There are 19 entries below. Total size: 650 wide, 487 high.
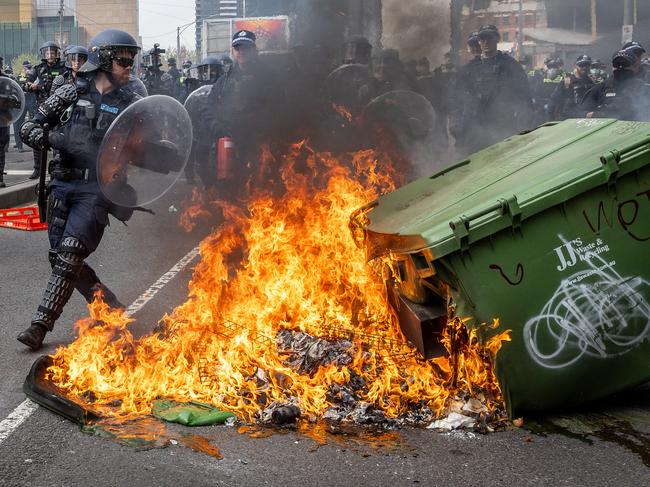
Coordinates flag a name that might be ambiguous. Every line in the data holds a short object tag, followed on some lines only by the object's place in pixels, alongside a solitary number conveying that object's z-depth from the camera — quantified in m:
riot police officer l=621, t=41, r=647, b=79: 9.03
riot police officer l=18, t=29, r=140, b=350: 5.61
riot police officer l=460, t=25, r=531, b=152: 9.42
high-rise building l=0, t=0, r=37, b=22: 64.12
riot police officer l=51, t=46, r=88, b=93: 10.40
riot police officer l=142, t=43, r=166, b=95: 18.50
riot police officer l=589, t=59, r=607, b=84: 13.98
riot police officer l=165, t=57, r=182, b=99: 19.27
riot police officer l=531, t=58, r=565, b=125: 17.00
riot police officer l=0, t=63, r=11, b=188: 12.82
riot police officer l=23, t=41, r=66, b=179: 13.95
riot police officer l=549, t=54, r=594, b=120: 11.59
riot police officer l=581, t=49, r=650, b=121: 8.66
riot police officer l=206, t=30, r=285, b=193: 8.27
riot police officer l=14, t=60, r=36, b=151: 17.42
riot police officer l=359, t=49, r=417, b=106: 8.49
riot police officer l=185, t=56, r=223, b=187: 9.65
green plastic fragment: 4.29
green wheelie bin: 4.11
